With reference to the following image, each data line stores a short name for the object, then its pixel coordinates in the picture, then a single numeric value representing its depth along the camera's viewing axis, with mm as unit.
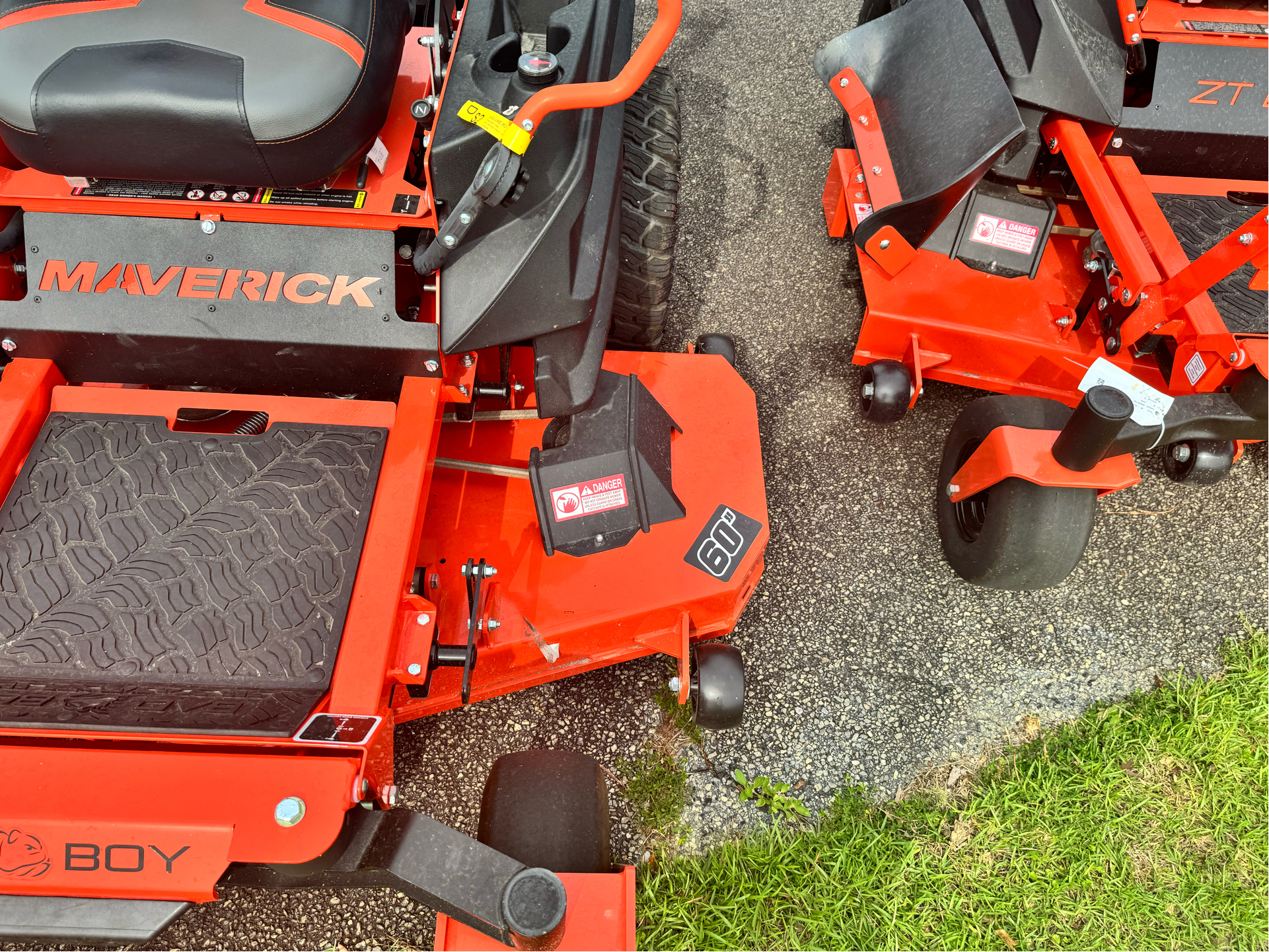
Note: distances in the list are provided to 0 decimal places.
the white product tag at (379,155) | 1990
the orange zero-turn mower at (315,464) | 1423
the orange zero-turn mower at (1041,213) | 2293
